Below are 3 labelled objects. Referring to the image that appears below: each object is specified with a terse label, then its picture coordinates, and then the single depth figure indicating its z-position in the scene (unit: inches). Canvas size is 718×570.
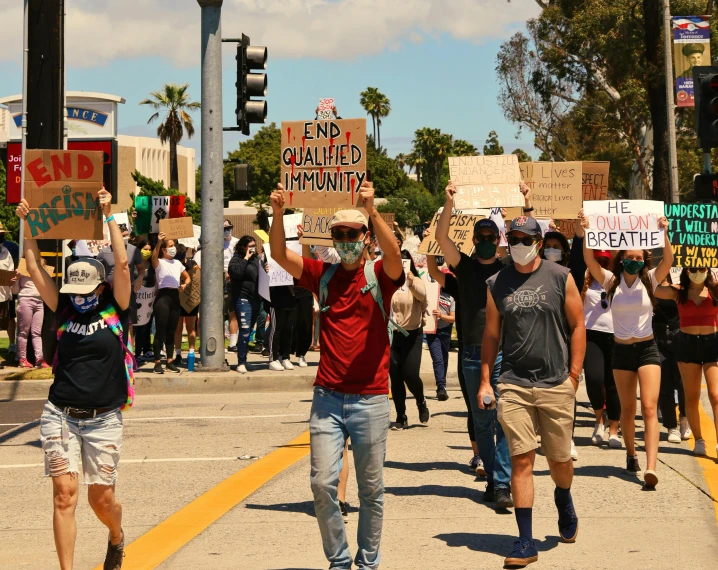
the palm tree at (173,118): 3484.3
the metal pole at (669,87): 1294.3
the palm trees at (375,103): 4751.5
